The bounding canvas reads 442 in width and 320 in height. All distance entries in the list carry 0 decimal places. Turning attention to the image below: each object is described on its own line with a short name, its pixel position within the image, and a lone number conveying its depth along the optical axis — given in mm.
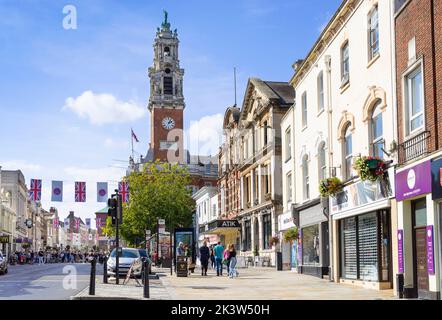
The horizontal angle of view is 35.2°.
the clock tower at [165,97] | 107500
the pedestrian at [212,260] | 45044
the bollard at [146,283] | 18672
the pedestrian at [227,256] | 33150
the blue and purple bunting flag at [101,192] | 47250
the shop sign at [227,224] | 56331
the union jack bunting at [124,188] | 54344
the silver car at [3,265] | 38656
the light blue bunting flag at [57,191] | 44469
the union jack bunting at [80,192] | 45969
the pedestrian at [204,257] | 34969
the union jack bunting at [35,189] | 45375
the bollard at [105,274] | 26016
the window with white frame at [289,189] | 37781
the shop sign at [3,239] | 67938
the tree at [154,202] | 57594
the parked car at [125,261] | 28938
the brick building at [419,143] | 17141
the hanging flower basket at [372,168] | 20525
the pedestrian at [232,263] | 31516
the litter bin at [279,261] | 40125
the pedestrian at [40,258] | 74975
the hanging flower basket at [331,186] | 25453
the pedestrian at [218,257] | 35209
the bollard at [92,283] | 19953
